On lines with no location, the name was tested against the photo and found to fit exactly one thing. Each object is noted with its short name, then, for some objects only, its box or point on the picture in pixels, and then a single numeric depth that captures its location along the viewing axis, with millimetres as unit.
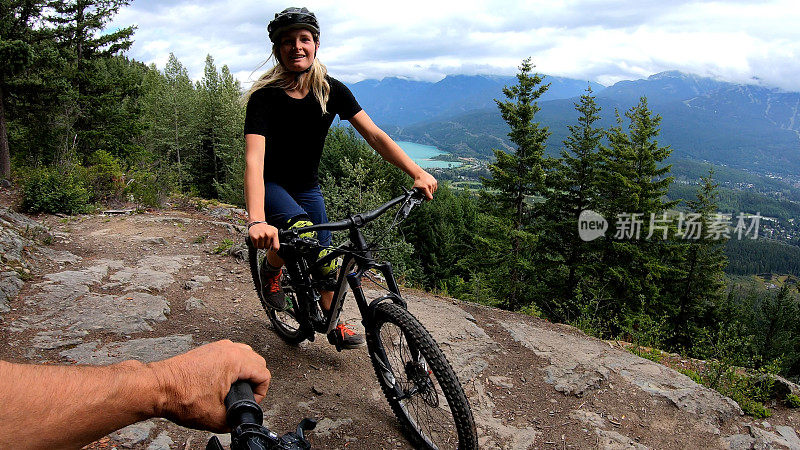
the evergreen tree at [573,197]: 24266
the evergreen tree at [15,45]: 14547
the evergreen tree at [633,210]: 22672
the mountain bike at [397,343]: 2615
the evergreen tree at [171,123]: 33875
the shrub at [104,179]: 10320
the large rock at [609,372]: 4309
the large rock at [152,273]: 5527
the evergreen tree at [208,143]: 34406
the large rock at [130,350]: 3725
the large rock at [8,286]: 4551
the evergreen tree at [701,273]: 26500
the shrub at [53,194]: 8969
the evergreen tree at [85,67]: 18281
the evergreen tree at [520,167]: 21828
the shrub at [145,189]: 10757
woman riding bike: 3074
